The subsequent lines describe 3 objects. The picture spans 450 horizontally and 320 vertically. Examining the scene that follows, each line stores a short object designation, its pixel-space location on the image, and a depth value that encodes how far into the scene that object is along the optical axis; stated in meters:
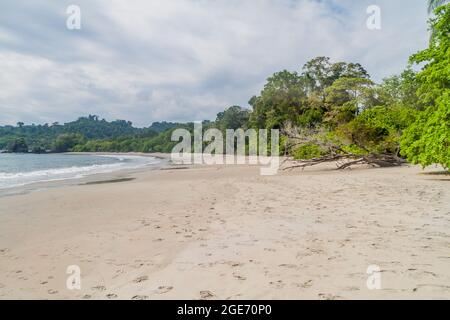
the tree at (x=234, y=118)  73.23
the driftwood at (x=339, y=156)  18.80
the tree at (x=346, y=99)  31.78
